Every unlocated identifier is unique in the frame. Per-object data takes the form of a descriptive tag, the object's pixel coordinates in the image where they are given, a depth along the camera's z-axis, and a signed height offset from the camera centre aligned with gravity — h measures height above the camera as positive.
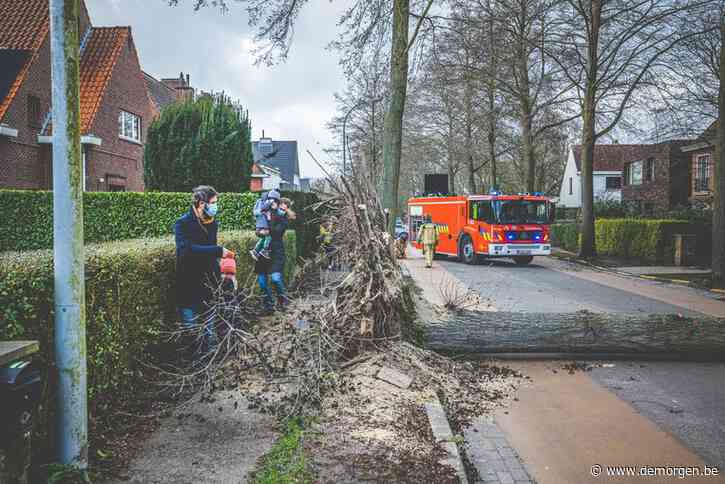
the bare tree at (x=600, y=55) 19.61 +5.98
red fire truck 20.64 -0.09
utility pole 3.51 -0.17
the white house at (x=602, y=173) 56.91 +4.72
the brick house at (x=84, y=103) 20.11 +4.70
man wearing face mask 5.93 -0.34
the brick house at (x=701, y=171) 31.72 +2.87
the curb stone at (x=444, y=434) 4.08 -1.68
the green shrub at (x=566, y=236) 29.89 -0.80
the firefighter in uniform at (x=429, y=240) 20.28 -0.62
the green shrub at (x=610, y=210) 34.19 +0.63
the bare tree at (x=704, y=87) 15.54 +4.37
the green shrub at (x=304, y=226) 17.17 -0.09
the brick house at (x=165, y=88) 35.31 +8.71
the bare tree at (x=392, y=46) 13.94 +4.23
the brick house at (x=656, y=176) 36.75 +3.05
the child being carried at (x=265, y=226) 9.33 -0.05
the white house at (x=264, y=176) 41.81 +3.57
